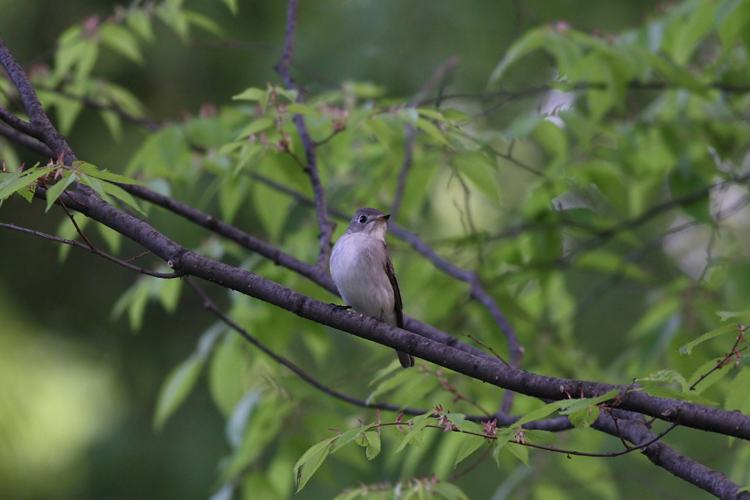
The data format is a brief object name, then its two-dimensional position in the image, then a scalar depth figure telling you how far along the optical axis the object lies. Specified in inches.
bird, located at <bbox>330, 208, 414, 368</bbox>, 304.2
